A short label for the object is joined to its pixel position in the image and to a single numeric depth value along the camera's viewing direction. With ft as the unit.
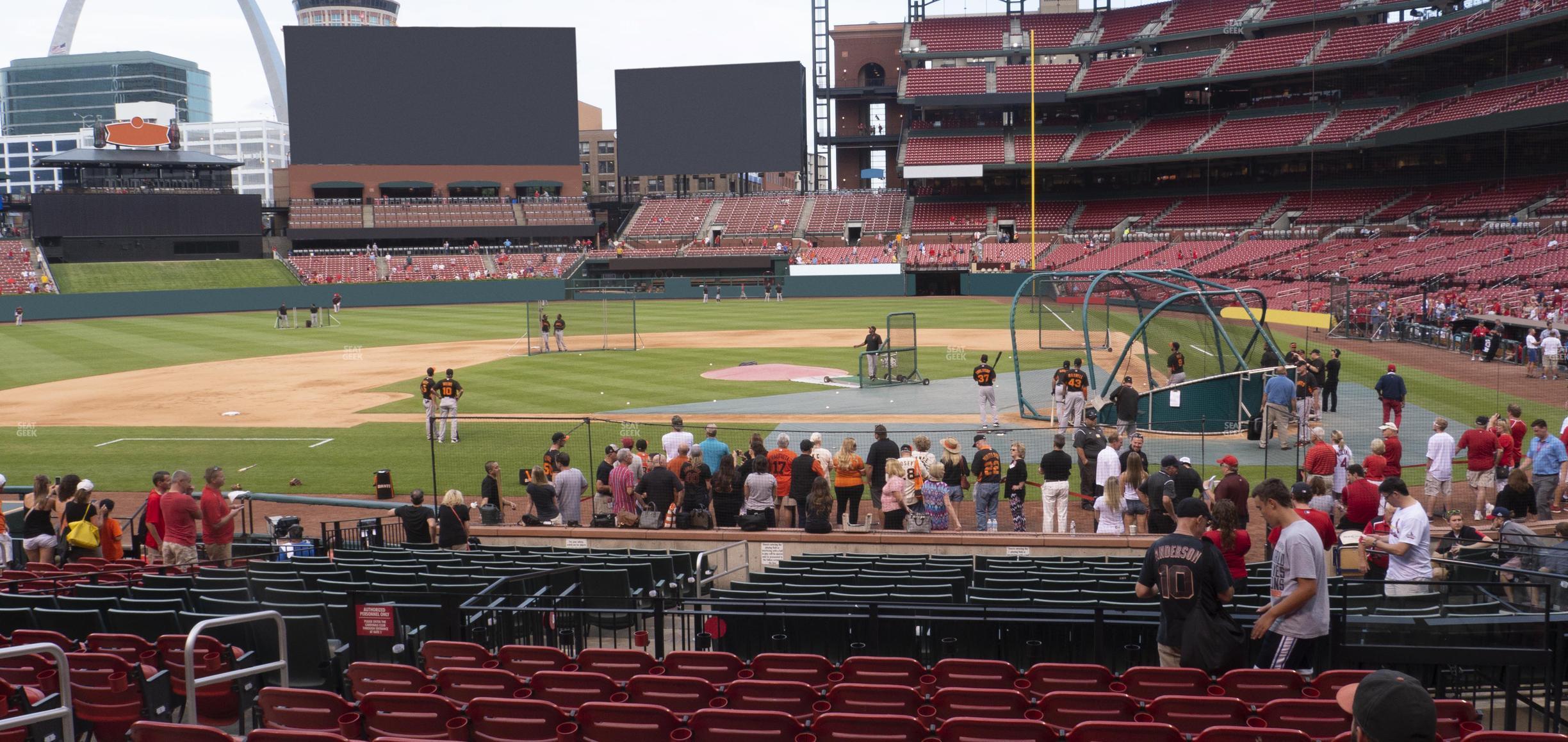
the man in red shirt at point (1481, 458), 52.65
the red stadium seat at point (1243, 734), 18.13
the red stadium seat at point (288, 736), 18.31
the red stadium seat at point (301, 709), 21.17
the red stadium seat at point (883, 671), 23.50
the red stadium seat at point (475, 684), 22.80
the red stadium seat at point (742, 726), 19.21
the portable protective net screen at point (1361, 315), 131.03
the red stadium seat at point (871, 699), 21.25
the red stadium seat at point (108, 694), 24.17
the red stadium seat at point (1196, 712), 20.13
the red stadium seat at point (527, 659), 25.27
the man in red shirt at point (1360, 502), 42.06
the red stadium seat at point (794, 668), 23.79
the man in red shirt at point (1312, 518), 29.43
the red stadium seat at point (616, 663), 24.90
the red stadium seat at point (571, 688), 22.40
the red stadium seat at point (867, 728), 18.98
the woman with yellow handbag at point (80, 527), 43.32
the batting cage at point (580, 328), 136.87
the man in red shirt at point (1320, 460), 49.73
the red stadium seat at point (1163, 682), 22.53
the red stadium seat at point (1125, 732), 18.17
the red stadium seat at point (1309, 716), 20.18
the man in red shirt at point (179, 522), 40.57
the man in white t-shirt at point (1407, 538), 31.55
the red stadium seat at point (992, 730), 18.49
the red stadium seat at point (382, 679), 23.65
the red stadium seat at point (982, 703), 21.15
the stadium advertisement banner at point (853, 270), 239.91
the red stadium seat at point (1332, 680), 22.29
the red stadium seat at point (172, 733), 18.31
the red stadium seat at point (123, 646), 26.94
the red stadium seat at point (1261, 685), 22.08
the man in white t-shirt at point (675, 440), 58.13
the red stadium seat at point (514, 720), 20.13
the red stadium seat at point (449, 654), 25.90
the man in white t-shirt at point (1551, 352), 94.32
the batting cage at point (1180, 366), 74.38
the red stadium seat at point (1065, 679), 23.45
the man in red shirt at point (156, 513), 41.81
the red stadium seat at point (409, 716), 20.68
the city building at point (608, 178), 347.56
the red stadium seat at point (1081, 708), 20.81
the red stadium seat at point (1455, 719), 19.54
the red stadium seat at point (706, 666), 24.04
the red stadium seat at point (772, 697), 21.71
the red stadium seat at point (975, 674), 23.56
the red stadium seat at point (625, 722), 19.40
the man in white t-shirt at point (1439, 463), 52.16
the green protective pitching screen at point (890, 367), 103.09
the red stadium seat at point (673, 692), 21.68
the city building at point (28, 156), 640.17
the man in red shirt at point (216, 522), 41.70
